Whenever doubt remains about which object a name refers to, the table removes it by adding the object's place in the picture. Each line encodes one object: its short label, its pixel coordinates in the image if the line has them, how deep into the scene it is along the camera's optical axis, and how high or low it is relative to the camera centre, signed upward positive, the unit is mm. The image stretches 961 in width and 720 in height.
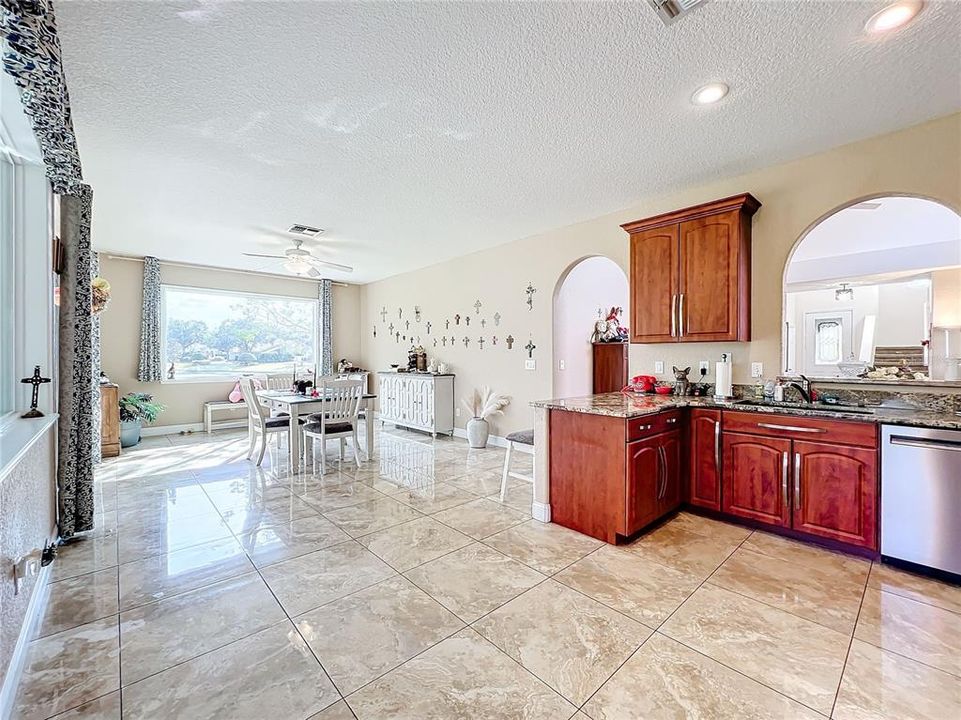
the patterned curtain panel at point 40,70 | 1369 +1061
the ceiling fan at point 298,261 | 4898 +1134
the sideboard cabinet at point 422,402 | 6062 -640
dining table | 4359 -526
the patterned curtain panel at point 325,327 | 7730 +573
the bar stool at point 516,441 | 3465 -675
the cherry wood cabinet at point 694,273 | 3170 +676
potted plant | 5430 -725
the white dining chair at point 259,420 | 4469 -669
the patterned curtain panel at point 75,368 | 2717 -60
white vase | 5438 -945
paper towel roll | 3242 -164
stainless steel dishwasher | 2211 -742
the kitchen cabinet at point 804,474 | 2488 -730
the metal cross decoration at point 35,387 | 2329 -158
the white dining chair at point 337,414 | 4355 -590
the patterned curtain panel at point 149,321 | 6090 +541
